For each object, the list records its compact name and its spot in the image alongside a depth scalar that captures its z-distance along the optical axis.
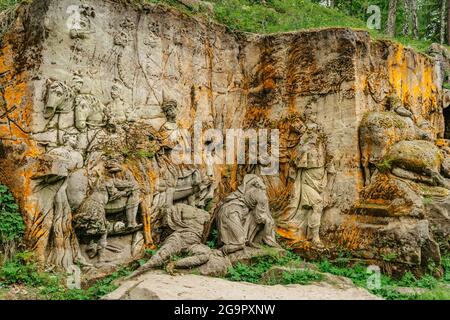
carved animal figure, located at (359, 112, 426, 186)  8.45
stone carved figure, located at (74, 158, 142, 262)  6.96
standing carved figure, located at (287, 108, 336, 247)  8.53
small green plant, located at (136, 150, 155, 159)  7.90
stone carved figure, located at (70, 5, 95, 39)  7.51
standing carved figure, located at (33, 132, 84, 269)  6.78
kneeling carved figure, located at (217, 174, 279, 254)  7.78
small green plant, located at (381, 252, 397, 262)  7.61
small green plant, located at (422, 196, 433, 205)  8.04
